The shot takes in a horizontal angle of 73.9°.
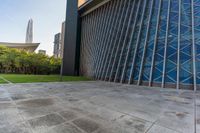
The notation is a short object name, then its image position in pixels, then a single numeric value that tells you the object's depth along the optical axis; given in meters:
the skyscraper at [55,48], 103.62
